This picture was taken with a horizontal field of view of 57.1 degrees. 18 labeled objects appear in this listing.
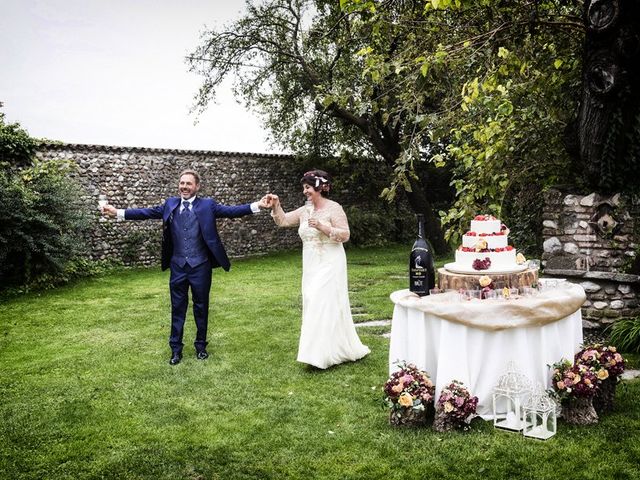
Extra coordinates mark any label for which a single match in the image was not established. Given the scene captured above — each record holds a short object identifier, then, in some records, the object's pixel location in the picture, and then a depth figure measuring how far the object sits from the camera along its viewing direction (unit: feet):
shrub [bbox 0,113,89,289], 36.32
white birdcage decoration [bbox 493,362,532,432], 13.10
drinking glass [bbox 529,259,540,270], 14.84
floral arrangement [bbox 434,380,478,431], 12.90
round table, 12.91
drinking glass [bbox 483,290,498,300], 13.38
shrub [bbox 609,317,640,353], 19.31
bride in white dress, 18.67
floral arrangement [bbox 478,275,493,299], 13.40
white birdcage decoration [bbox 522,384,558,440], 12.67
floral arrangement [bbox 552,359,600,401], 12.91
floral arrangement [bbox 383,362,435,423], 13.17
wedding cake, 14.05
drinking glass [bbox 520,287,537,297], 13.83
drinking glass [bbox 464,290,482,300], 13.46
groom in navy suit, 20.04
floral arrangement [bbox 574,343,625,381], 13.53
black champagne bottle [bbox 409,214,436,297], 14.08
